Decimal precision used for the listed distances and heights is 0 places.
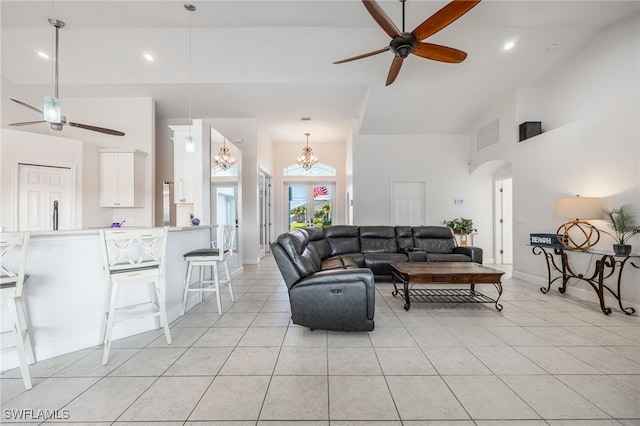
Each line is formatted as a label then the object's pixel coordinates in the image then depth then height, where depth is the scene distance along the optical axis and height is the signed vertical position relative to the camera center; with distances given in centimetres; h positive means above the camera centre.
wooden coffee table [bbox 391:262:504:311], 309 -80
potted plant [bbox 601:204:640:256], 298 -17
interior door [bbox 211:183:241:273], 501 +15
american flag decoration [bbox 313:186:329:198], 883 +80
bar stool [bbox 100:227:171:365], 209 -49
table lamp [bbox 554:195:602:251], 330 -11
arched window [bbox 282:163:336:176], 875 +151
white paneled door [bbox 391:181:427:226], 647 +33
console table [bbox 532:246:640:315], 299 -78
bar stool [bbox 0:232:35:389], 170 -50
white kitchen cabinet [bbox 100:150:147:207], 496 +72
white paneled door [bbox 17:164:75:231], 428 +30
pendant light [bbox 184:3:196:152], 360 +102
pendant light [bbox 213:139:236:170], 492 +112
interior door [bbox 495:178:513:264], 608 -21
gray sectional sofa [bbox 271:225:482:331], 244 -70
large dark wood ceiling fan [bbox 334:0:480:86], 235 +193
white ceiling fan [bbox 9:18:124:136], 273 +114
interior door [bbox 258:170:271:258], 698 +14
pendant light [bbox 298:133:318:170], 746 +164
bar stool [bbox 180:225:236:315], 301 -55
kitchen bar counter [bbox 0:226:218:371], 205 -70
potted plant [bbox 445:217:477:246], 573 -32
